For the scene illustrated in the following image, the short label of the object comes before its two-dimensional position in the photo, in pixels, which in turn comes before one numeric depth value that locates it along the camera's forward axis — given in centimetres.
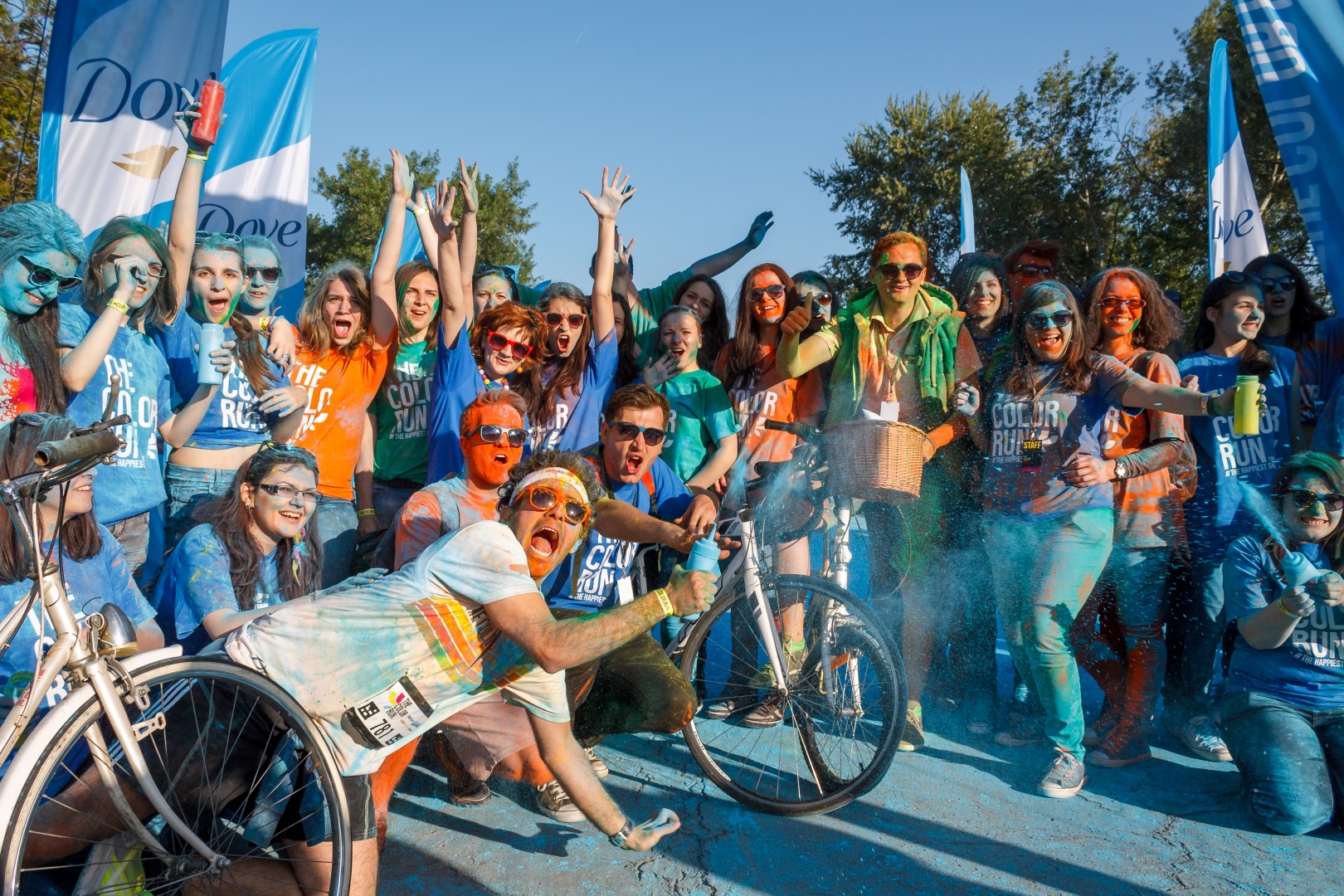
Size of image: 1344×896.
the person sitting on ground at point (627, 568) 349
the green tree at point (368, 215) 2436
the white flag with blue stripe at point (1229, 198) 650
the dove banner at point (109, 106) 499
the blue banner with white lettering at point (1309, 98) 465
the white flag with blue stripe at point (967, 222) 902
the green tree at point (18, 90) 1297
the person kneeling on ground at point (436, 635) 255
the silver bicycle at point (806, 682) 348
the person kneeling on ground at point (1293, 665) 338
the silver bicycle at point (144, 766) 216
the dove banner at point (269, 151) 625
